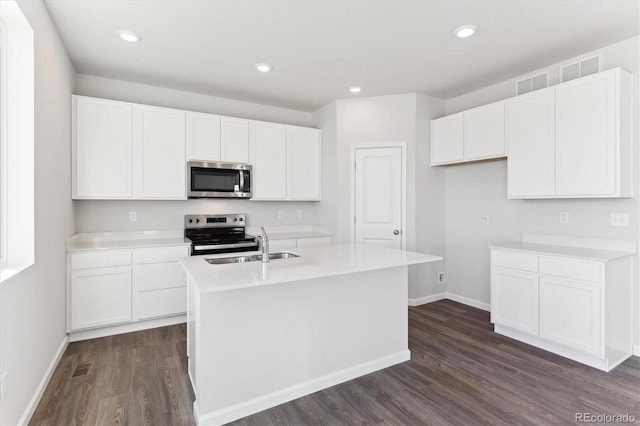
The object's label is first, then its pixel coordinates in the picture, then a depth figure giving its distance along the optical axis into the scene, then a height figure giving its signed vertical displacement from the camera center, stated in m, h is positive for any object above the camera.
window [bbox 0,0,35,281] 1.98 +0.42
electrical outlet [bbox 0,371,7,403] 1.63 -0.85
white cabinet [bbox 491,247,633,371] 2.60 -0.79
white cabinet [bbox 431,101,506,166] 3.59 +0.87
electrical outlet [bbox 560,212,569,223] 3.27 -0.06
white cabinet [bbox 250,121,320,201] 4.34 +0.68
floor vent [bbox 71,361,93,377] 2.54 -1.22
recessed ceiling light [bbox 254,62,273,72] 3.38 +1.47
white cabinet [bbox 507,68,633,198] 2.72 +0.63
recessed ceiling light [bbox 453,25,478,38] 2.65 +1.45
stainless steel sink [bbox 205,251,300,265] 2.45 -0.35
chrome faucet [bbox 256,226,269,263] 2.21 -0.24
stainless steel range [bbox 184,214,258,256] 3.66 -0.28
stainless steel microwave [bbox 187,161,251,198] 3.89 +0.39
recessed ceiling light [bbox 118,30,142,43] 2.72 +1.46
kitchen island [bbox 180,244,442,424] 1.98 -0.78
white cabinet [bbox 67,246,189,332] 3.13 -0.73
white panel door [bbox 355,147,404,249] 4.32 +0.19
